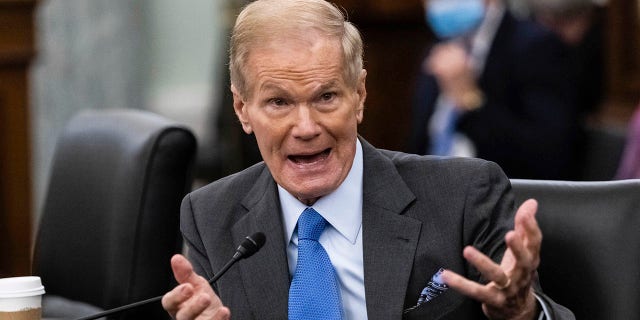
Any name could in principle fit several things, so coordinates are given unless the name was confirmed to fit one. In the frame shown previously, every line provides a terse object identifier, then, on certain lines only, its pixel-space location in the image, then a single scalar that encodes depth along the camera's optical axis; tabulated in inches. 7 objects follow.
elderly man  189.0
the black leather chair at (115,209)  245.8
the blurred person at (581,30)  505.4
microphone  179.5
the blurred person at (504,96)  405.1
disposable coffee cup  176.2
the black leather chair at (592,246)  200.7
